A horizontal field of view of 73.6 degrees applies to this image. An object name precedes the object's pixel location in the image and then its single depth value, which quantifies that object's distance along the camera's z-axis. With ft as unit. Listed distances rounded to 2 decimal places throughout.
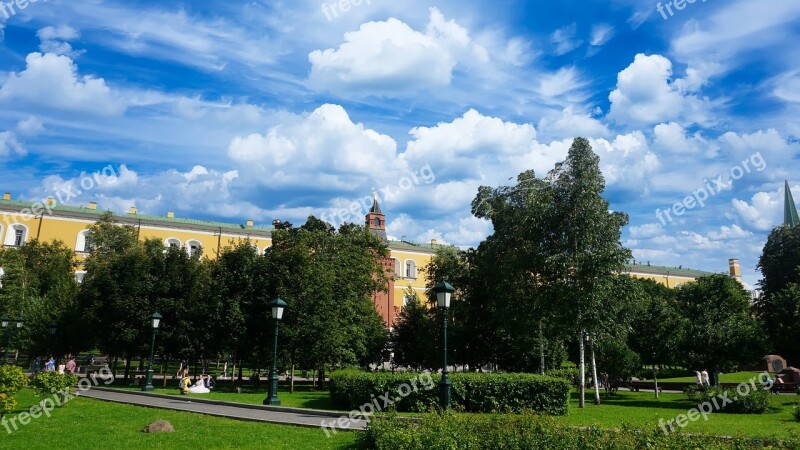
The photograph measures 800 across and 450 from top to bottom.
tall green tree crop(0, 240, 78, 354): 109.50
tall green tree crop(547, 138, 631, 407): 73.61
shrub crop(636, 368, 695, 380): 155.22
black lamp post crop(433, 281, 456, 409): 43.11
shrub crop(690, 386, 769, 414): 64.64
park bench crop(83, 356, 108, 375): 124.06
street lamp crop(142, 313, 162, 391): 79.41
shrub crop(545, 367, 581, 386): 96.33
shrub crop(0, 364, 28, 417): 42.91
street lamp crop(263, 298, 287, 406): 61.36
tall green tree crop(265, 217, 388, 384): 86.63
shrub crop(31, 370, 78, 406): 54.75
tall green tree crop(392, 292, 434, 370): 113.60
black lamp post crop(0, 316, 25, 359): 96.25
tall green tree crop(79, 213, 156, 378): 94.58
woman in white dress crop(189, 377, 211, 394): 76.89
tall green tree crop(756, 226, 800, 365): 138.15
